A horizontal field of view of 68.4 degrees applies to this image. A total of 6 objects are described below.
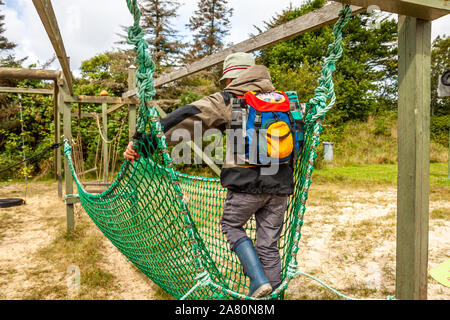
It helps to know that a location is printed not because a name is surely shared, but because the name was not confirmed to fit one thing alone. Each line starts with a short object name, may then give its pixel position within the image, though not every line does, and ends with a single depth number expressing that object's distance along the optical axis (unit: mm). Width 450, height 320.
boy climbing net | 1348
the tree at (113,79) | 9711
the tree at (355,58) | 13656
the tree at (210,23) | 15008
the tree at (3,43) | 13513
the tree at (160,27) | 12203
